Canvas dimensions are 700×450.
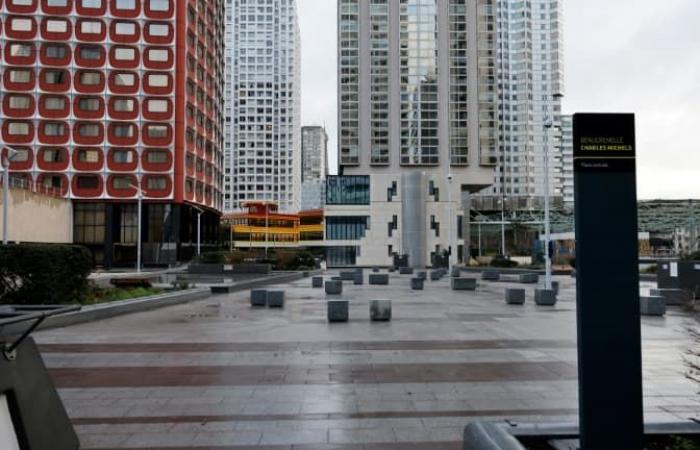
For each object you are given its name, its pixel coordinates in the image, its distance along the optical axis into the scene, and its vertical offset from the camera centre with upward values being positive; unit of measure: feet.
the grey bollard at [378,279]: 114.11 -8.13
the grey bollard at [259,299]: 69.51 -7.46
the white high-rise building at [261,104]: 593.42 +153.51
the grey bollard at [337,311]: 52.39 -6.80
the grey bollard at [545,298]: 68.44 -7.28
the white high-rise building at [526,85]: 518.78 +151.60
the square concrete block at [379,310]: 52.37 -6.72
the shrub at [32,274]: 48.44 -3.00
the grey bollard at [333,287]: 86.70 -7.44
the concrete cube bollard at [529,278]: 118.42 -8.36
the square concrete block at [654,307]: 57.11 -7.07
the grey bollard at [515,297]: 69.51 -7.29
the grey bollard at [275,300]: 67.62 -7.41
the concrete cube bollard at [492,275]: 129.69 -8.43
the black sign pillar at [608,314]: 13.69 -1.87
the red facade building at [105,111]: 204.44 +50.06
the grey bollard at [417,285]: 98.02 -8.03
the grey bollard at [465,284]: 96.53 -7.76
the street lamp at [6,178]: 80.84 +10.60
